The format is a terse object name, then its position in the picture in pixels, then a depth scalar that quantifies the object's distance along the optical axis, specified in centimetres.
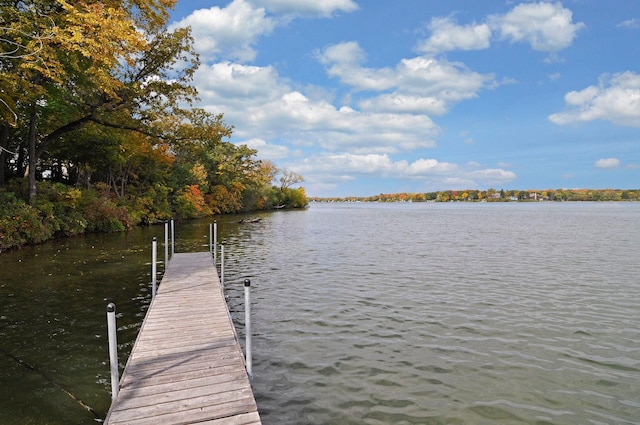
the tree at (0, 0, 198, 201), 1475
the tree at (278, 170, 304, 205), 10675
